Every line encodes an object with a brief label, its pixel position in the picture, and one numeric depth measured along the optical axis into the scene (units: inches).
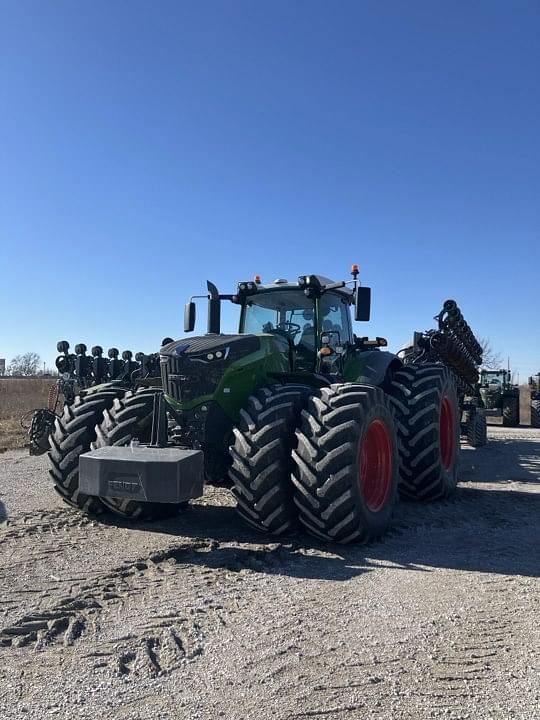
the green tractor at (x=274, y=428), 202.4
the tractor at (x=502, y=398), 982.2
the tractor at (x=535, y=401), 977.5
